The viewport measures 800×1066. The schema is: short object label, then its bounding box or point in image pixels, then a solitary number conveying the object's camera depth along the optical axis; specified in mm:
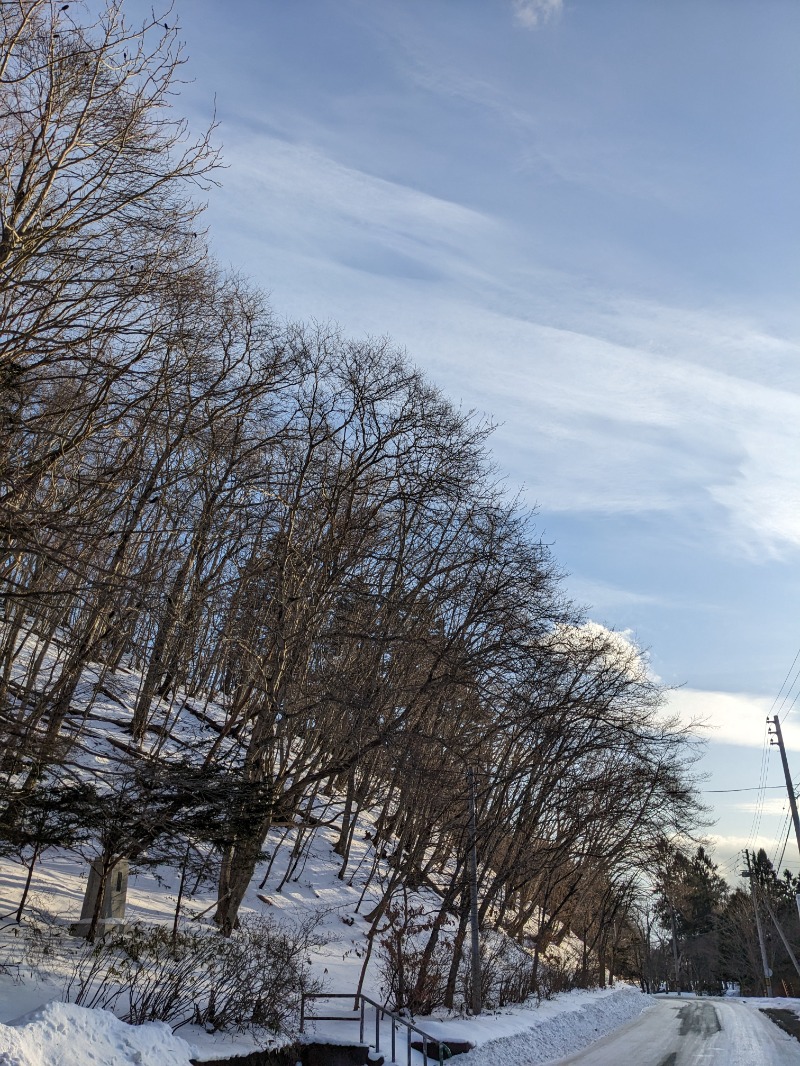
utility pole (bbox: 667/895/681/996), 78394
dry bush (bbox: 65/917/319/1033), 11094
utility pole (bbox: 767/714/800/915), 34000
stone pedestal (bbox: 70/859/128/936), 14148
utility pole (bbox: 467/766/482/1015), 17878
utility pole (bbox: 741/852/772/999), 55991
